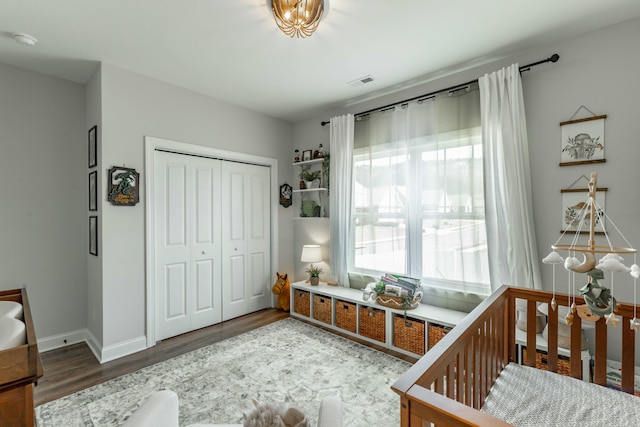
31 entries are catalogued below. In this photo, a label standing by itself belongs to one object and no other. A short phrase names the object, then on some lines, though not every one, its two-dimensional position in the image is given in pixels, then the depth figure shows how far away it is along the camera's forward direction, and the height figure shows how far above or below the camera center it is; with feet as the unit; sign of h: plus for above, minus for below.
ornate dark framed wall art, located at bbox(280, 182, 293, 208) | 13.91 +0.97
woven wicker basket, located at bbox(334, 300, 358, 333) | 10.50 -3.65
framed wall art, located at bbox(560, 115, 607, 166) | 7.04 +1.75
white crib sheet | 4.22 -2.96
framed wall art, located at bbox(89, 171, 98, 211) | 9.12 +0.84
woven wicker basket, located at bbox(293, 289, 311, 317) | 11.98 -3.63
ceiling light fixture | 5.91 +4.20
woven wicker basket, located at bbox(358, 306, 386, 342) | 9.75 -3.67
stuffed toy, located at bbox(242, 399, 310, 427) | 2.92 -2.05
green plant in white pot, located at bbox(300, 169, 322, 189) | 13.23 +1.73
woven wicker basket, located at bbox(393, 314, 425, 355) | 8.91 -3.71
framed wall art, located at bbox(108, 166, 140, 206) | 8.86 +0.94
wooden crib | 3.04 -2.12
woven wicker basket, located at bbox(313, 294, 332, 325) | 11.20 -3.61
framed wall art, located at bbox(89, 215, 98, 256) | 9.20 -0.57
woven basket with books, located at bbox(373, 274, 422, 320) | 9.30 -2.53
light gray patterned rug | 6.39 -4.29
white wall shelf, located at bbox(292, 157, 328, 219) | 13.12 +0.98
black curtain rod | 7.47 +3.89
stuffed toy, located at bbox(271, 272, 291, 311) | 13.12 -3.48
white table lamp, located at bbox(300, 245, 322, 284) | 12.45 -1.66
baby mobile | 4.04 -0.86
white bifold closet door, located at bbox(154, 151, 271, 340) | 10.27 -1.01
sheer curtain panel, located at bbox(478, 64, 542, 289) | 7.70 +0.83
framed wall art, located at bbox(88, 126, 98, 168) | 9.12 +2.26
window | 8.86 +0.60
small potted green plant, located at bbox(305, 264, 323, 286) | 12.22 -2.52
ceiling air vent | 9.72 +4.52
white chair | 3.15 -2.22
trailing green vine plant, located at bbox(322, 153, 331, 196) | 12.60 +1.99
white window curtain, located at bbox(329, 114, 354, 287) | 11.64 +0.90
